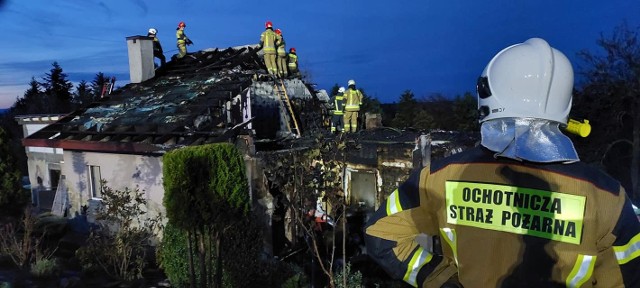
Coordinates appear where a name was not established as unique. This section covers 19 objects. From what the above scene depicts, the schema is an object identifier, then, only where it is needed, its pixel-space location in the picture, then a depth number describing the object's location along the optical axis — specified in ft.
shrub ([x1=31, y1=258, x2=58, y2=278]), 25.64
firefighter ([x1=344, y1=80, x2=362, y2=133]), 42.68
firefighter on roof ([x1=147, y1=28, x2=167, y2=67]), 49.42
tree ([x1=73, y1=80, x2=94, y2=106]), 109.54
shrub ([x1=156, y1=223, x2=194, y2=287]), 22.21
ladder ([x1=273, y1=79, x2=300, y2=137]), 43.88
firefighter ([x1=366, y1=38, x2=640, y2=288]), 5.07
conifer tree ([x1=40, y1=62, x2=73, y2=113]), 120.83
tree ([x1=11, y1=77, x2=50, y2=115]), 97.25
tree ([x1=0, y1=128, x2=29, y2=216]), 37.86
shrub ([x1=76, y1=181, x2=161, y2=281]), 25.22
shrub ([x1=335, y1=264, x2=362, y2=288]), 20.08
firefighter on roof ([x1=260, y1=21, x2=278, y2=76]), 45.75
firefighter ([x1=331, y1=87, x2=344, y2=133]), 43.88
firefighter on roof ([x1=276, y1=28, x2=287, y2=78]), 46.84
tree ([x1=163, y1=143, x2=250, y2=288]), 20.53
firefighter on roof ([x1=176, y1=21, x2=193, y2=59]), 53.06
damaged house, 29.94
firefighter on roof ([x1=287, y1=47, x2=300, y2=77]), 50.16
